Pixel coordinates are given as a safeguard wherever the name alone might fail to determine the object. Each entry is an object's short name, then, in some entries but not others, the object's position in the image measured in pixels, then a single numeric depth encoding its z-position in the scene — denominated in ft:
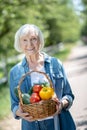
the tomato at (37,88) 13.33
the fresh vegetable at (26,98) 13.20
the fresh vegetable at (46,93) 13.15
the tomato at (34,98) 13.11
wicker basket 12.83
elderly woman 13.83
